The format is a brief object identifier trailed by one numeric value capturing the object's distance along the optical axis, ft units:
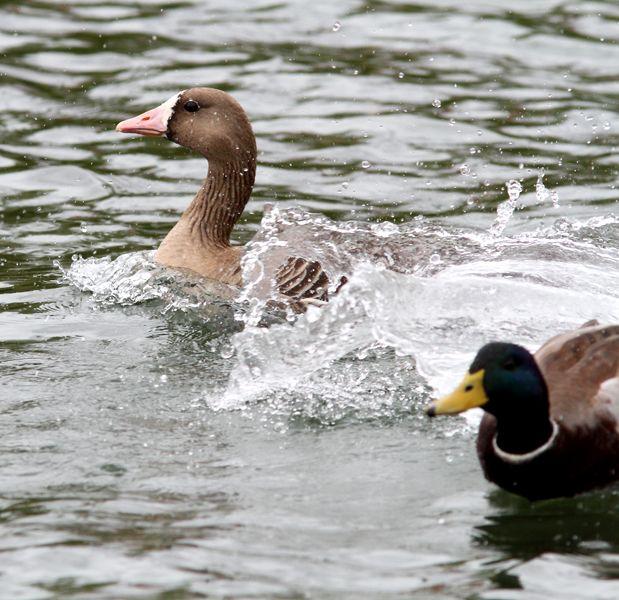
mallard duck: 38.27
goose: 62.23
